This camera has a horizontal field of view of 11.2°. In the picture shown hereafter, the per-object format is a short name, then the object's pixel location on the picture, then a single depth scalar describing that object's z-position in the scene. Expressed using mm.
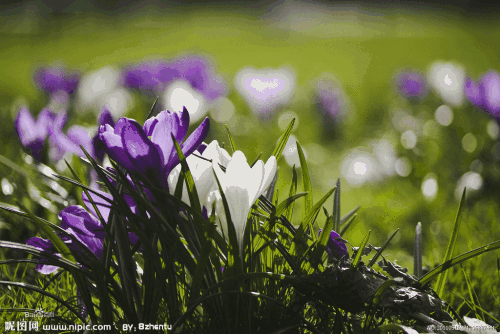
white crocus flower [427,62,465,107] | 3781
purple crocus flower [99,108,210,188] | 1228
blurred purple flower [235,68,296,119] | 4430
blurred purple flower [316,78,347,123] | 4030
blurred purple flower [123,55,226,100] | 4141
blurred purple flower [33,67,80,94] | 4039
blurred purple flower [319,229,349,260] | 1264
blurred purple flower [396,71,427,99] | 4385
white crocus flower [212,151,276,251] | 1243
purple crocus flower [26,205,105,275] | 1263
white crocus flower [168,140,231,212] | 1261
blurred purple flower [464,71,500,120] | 2502
